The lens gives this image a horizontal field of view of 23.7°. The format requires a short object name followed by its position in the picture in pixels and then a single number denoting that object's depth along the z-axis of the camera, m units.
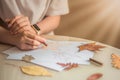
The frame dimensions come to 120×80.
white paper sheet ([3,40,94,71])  0.91
